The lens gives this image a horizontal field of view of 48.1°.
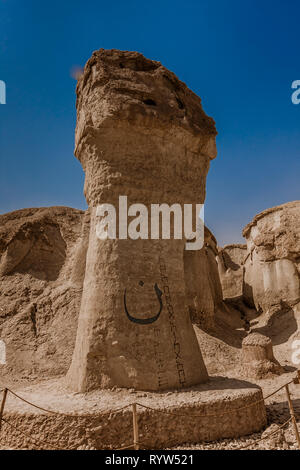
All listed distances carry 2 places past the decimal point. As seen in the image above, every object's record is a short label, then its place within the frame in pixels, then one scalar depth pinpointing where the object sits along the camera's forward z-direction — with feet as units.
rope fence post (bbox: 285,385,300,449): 13.75
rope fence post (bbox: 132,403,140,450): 12.11
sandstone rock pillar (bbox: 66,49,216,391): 17.29
